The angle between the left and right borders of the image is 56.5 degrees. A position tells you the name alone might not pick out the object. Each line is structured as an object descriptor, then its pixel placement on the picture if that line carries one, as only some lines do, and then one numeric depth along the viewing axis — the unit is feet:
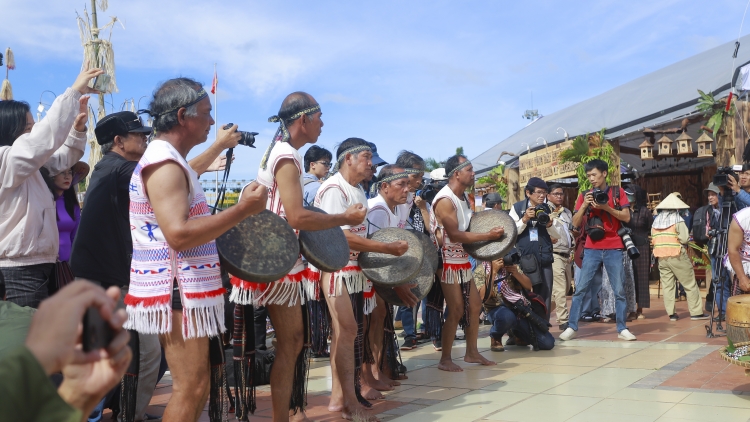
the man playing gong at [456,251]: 20.04
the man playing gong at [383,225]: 18.47
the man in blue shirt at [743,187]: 23.00
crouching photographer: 23.30
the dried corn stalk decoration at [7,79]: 20.24
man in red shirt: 25.36
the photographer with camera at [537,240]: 24.93
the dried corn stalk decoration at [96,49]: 40.37
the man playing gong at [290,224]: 11.96
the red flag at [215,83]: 58.85
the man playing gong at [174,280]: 9.04
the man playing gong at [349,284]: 14.79
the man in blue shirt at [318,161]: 24.88
